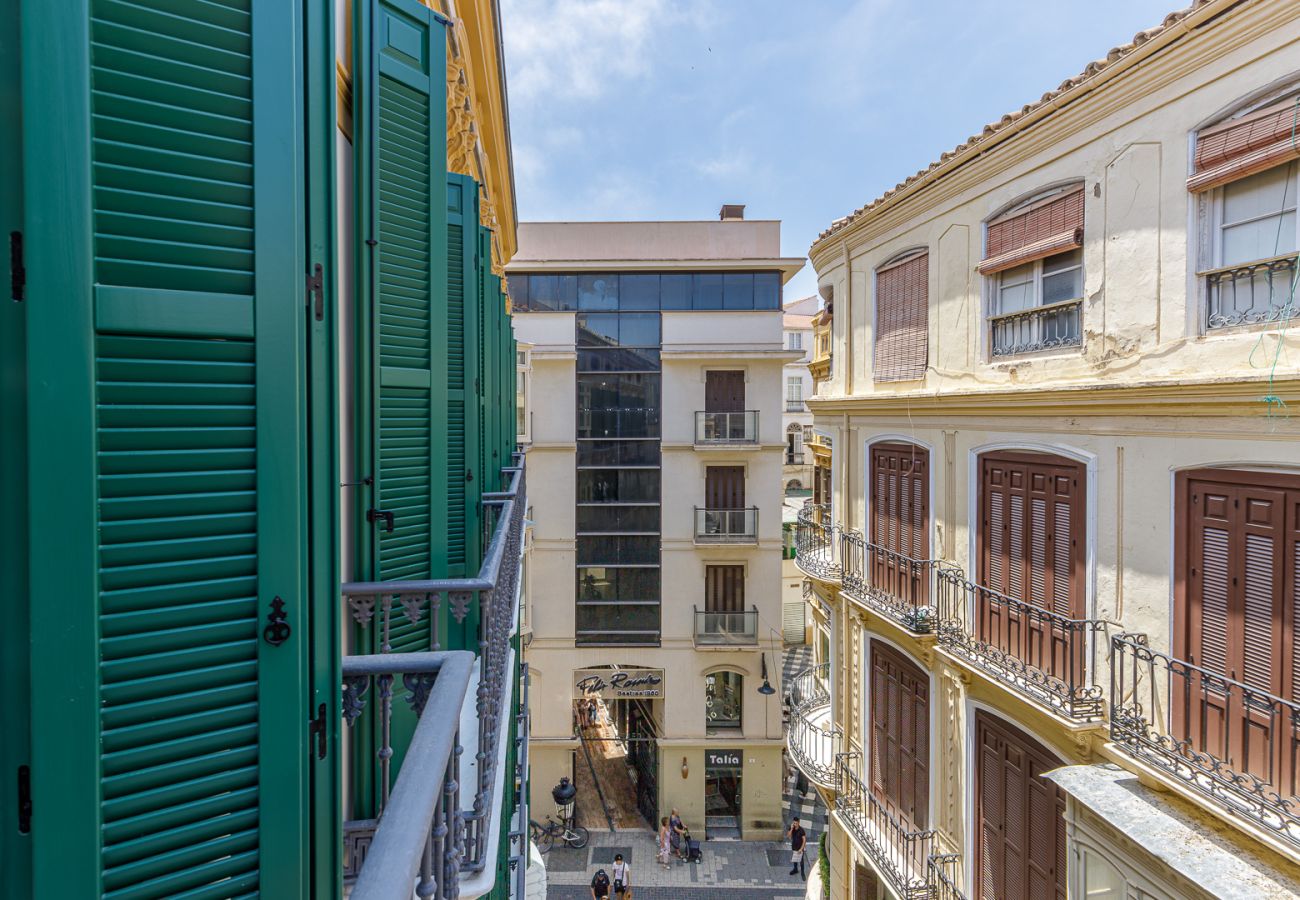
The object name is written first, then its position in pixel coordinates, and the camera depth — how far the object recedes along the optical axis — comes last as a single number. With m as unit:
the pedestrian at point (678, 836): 16.05
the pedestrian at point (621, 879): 13.79
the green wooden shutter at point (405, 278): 3.66
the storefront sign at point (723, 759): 17.33
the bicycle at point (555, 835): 16.28
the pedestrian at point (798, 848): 15.21
